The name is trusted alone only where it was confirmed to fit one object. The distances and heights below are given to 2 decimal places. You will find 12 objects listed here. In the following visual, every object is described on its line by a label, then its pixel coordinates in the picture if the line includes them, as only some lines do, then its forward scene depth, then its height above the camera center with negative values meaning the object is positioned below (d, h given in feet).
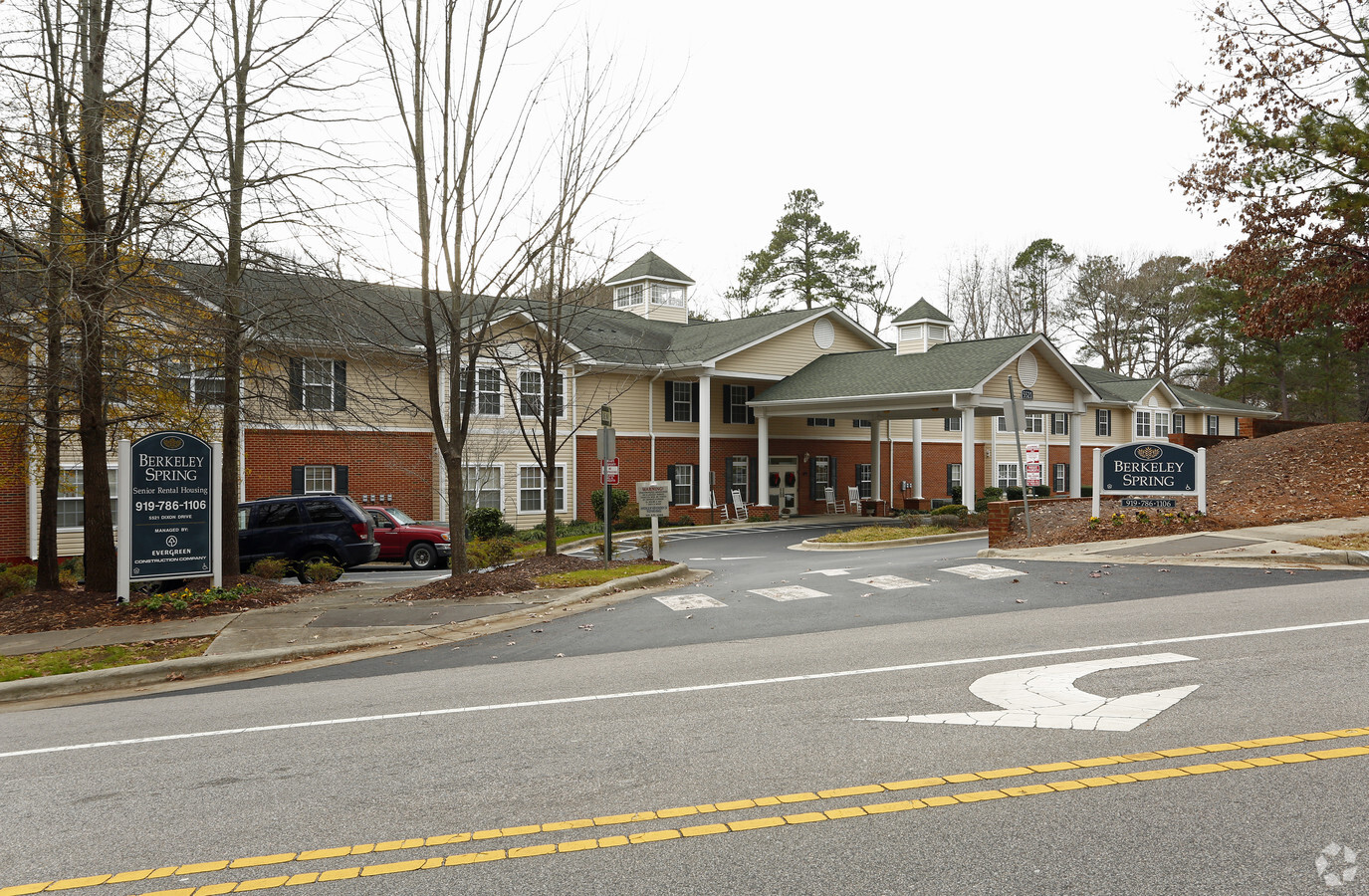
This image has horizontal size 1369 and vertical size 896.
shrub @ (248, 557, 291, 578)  56.29 -6.31
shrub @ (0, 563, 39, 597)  51.75 -6.67
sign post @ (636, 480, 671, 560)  58.18 -2.44
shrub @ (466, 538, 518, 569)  63.36 -6.38
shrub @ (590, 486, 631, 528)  96.99 -4.32
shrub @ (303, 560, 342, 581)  57.06 -6.56
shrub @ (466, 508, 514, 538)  80.23 -5.21
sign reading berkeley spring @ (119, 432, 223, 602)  41.45 -2.04
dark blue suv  61.21 -4.52
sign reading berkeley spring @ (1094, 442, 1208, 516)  56.29 -0.99
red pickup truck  70.28 -6.06
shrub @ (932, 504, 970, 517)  92.36 -5.29
